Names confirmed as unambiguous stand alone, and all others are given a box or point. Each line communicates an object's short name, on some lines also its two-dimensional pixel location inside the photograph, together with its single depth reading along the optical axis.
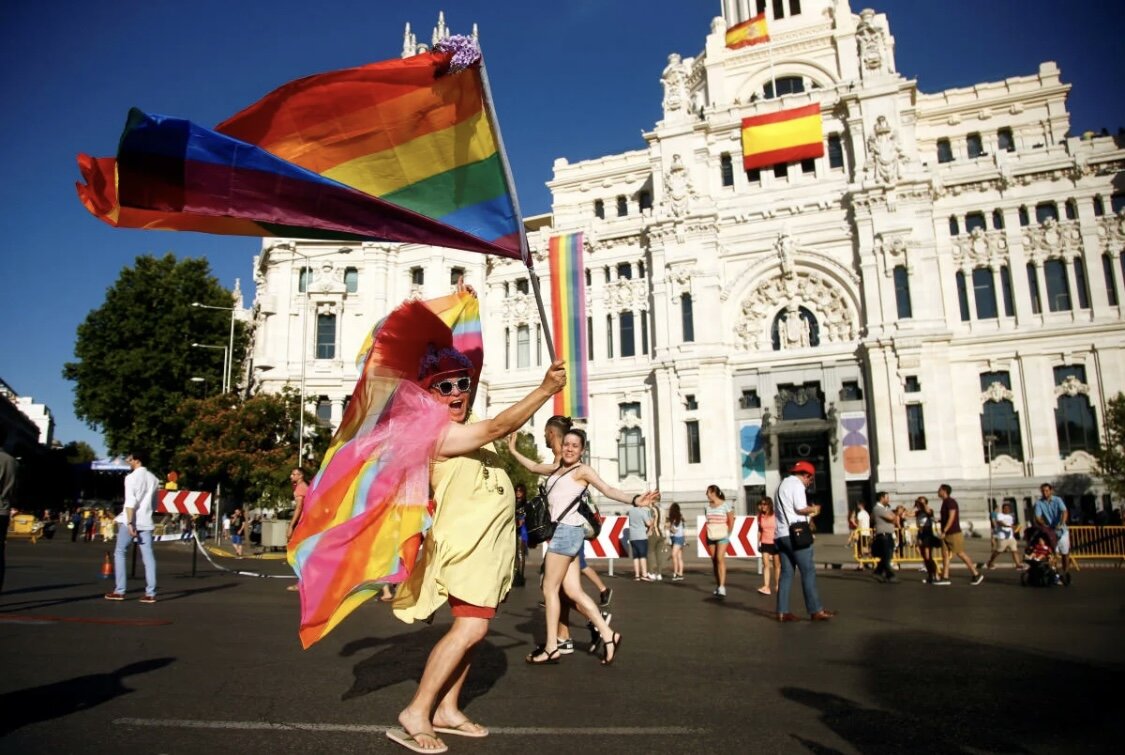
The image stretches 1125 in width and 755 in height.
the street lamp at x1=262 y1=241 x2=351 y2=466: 41.61
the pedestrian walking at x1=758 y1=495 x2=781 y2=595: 12.44
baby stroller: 13.04
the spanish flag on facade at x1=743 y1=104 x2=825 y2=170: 38.12
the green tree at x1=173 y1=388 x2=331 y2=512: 30.94
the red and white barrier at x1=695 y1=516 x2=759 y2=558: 16.78
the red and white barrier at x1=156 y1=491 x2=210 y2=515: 16.11
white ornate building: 33.81
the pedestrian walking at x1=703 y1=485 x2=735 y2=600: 12.00
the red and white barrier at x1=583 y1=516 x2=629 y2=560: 16.41
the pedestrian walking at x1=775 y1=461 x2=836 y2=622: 8.81
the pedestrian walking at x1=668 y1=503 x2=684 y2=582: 16.69
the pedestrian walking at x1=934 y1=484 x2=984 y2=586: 14.06
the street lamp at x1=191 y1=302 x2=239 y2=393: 42.17
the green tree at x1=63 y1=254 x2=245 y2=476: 42.38
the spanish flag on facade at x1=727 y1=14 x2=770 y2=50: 42.34
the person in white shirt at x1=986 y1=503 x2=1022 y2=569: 17.84
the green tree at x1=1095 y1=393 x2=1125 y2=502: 27.05
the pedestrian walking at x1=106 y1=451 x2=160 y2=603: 10.01
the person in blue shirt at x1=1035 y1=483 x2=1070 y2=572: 15.40
